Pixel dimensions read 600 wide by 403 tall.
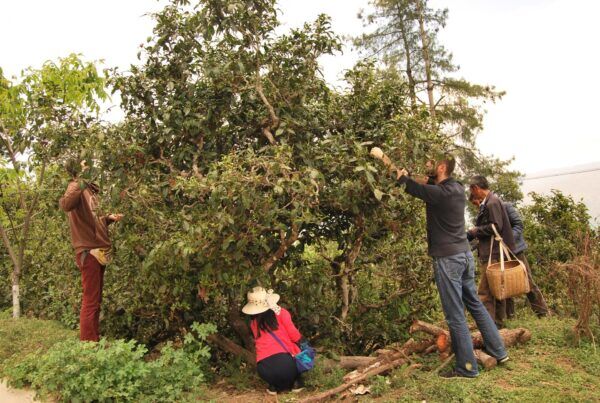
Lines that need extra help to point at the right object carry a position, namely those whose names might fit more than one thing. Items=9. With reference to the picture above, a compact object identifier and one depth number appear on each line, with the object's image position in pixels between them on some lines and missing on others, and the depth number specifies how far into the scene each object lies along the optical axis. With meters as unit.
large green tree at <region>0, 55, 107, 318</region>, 4.73
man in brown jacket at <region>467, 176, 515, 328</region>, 5.62
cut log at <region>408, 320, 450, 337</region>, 4.91
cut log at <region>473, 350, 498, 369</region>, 4.46
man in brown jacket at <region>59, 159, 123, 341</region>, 5.17
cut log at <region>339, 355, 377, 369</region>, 4.74
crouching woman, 4.36
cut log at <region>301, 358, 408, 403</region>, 4.07
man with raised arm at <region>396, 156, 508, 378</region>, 4.27
